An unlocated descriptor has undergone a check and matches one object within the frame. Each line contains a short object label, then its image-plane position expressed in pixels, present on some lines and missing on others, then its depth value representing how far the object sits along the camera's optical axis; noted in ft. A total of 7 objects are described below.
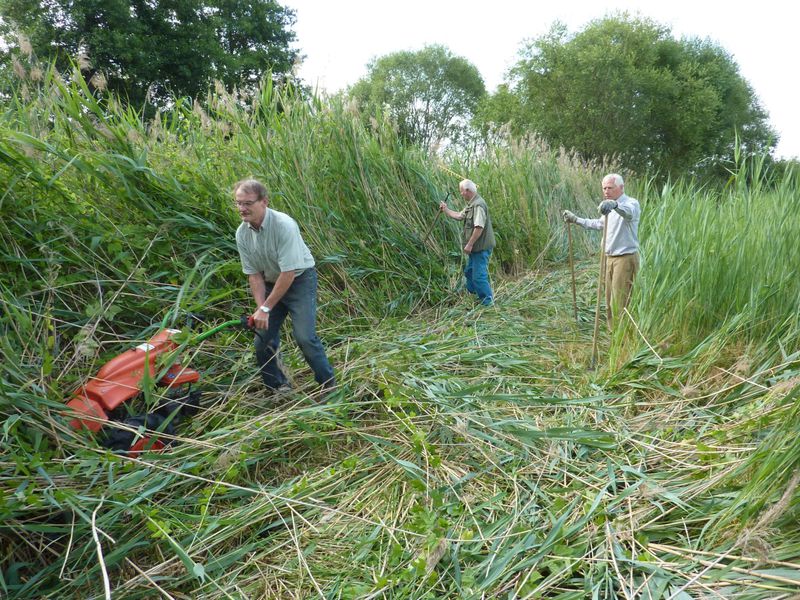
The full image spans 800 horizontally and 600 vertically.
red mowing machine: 8.01
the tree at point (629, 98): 67.36
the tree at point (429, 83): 107.86
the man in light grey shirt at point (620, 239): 14.10
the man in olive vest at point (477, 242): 18.74
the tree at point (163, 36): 48.14
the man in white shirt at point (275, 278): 10.40
